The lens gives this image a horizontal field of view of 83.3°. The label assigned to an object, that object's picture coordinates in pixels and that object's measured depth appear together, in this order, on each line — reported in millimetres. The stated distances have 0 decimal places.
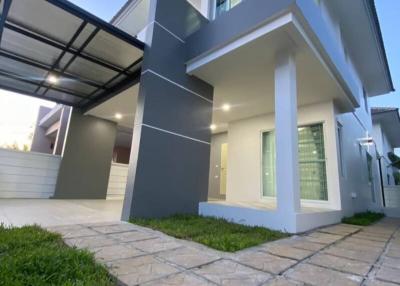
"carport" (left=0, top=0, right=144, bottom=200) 3689
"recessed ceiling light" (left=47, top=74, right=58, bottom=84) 5426
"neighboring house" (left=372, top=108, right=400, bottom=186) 11312
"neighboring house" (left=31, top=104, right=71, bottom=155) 8047
